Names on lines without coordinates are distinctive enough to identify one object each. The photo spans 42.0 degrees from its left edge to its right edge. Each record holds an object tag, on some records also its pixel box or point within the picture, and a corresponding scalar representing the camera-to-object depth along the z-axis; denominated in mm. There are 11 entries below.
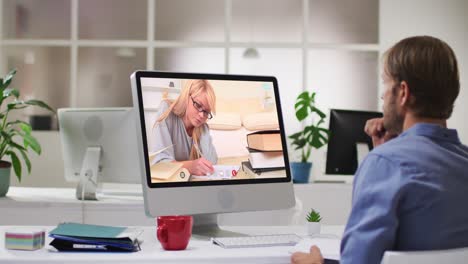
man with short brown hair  1260
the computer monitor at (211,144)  1904
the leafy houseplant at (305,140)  4652
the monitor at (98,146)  3266
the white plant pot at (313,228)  2070
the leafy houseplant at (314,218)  2078
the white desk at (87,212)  3162
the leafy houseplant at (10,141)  3477
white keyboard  1799
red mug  1732
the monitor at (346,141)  3986
